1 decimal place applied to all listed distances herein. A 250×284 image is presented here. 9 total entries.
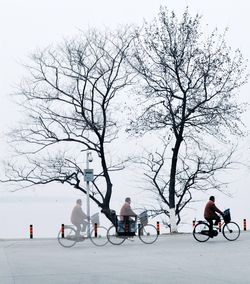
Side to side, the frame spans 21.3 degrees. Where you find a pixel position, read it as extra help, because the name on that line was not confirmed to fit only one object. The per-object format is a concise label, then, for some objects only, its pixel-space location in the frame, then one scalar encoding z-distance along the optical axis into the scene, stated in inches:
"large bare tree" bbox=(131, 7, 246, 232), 1327.5
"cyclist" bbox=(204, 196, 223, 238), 909.8
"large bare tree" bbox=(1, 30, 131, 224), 1476.4
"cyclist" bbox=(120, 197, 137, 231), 917.2
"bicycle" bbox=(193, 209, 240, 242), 909.0
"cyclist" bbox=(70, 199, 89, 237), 909.8
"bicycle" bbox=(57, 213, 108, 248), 900.6
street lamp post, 1233.4
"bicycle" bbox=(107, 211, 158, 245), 910.4
